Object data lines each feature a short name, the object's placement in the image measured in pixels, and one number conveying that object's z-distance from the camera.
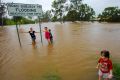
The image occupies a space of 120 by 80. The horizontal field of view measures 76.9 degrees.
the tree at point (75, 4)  24.88
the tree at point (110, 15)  25.25
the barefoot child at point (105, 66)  2.05
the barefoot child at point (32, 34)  5.65
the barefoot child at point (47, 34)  5.33
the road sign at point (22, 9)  4.17
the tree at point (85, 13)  27.33
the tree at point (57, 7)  22.12
